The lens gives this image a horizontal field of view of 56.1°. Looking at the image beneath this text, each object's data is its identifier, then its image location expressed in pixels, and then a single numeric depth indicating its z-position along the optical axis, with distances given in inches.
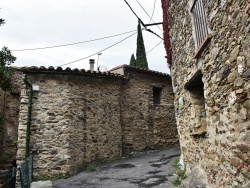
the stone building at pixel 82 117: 299.4
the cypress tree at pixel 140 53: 840.5
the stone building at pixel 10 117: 415.8
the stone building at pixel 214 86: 104.7
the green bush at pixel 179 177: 213.2
